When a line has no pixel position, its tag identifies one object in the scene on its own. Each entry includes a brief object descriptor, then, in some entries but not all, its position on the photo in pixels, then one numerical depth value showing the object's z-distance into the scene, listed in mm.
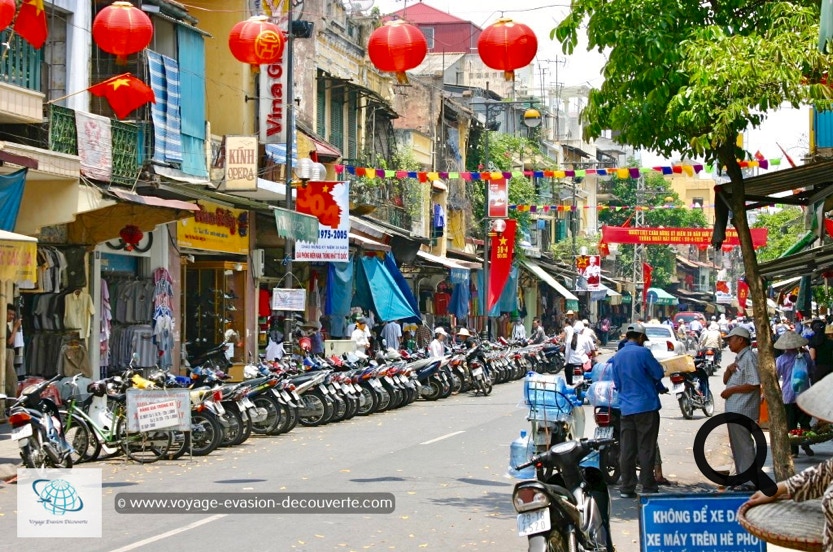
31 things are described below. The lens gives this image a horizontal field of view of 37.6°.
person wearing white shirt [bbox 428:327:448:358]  27230
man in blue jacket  12156
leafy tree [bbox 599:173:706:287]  80075
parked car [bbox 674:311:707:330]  64688
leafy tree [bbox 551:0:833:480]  10102
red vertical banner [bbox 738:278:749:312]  68562
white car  33969
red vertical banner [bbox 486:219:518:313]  44125
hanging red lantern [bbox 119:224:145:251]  21734
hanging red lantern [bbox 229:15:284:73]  19188
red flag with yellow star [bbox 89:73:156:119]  19672
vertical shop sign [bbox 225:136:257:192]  24625
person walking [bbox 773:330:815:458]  15695
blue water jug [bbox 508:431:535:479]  10797
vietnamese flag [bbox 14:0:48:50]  16875
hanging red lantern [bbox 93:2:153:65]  17219
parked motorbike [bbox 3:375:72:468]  13148
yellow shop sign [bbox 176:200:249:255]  25500
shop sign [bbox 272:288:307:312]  23625
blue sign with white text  6465
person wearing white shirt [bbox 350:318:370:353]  27914
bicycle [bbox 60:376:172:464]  14680
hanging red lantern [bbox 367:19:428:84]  14977
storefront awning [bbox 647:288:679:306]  72138
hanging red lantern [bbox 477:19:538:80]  14453
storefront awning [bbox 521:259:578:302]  55441
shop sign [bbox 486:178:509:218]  47281
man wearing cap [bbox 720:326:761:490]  12297
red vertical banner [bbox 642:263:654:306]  63719
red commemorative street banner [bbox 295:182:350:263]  26406
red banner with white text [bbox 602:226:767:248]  49844
